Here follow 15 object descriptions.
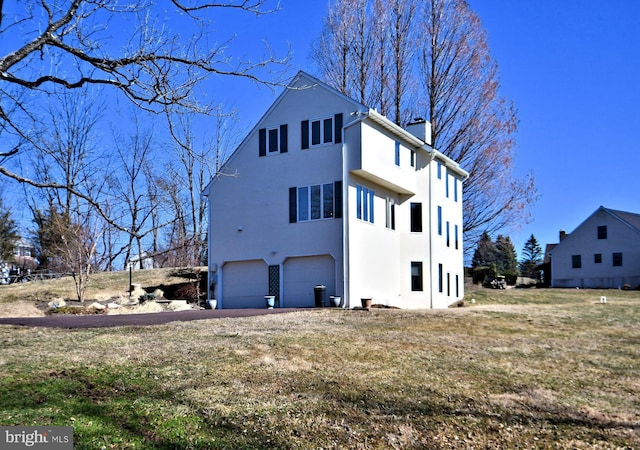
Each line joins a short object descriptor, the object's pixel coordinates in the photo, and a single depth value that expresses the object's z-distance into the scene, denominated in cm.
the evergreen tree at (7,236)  3362
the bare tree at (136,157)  3238
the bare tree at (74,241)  2241
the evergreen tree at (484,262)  4559
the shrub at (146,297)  2416
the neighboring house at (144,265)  3772
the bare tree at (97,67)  683
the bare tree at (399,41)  3005
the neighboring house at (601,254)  4381
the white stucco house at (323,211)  2059
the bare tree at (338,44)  3039
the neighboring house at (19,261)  3632
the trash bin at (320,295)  2041
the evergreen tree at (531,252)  7800
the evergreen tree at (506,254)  7125
